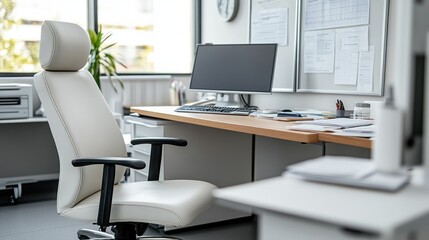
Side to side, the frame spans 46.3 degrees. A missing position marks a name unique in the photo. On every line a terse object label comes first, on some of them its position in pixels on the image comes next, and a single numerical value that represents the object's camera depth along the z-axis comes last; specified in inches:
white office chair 78.8
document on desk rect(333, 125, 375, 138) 75.3
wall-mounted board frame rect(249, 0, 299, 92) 130.0
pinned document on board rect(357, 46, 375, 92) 109.9
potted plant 158.4
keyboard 112.5
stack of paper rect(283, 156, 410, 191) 45.5
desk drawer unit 116.6
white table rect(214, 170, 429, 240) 37.4
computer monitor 120.9
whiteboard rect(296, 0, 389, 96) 108.7
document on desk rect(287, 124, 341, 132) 81.4
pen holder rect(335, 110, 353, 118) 105.0
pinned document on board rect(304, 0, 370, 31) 111.8
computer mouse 110.2
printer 143.2
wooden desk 76.4
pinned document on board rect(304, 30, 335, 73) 119.4
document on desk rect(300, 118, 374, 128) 85.4
